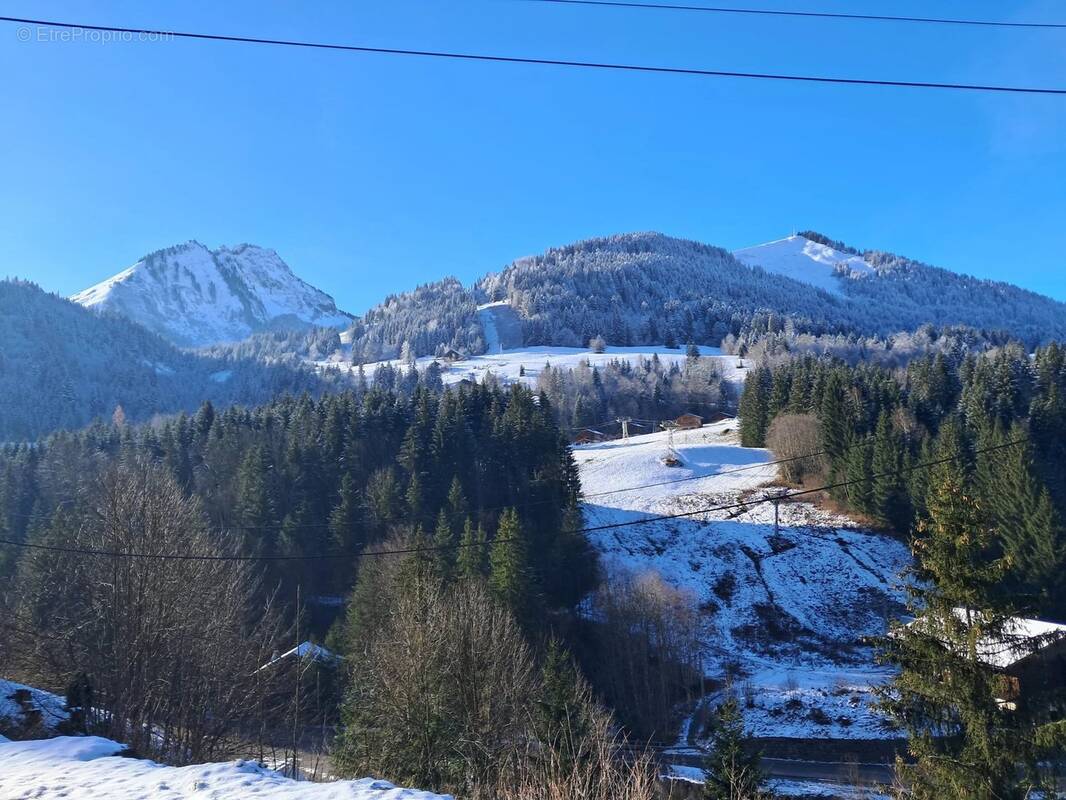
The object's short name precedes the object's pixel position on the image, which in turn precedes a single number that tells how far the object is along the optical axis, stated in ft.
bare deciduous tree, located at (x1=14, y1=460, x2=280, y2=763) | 51.47
